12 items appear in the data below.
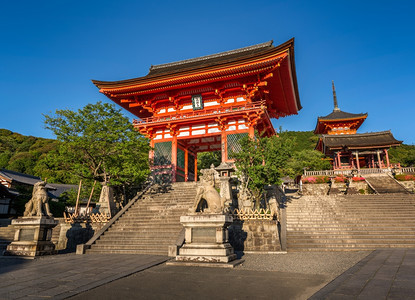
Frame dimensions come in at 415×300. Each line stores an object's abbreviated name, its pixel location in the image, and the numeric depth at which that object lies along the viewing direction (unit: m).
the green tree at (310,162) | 29.60
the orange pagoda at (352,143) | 31.80
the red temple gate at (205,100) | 19.61
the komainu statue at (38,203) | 10.68
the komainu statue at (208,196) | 8.34
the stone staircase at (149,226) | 10.92
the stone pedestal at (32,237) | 9.88
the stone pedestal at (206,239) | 7.56
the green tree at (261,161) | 14.02
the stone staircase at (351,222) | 11.04
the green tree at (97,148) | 15.40
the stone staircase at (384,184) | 22.25
